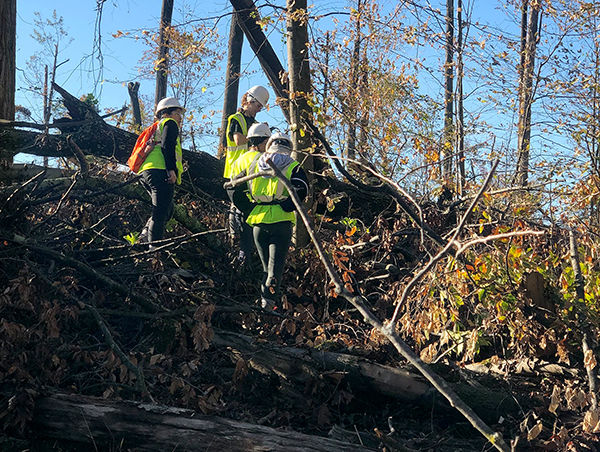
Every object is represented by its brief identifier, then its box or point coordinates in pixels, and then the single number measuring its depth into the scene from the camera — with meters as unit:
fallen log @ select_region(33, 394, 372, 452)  3.54
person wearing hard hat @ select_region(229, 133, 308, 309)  6.26
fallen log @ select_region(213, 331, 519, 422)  4.77
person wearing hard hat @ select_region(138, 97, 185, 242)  7.00
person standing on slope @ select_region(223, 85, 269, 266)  7.09
